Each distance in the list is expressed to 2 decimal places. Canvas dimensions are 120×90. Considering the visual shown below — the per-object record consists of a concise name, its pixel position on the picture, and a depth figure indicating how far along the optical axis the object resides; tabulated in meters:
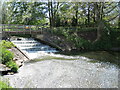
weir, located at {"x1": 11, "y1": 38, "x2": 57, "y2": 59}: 10.66
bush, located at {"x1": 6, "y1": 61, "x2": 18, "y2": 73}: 5.64
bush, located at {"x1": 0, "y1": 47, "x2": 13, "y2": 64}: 5.88
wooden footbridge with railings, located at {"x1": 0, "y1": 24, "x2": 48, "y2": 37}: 12.32
